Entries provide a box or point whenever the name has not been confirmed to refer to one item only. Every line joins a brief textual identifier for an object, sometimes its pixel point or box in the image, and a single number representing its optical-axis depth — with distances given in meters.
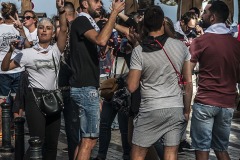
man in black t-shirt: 9.42
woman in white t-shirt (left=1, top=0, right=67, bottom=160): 9.67
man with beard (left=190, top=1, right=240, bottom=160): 9.14
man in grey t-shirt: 8.29
